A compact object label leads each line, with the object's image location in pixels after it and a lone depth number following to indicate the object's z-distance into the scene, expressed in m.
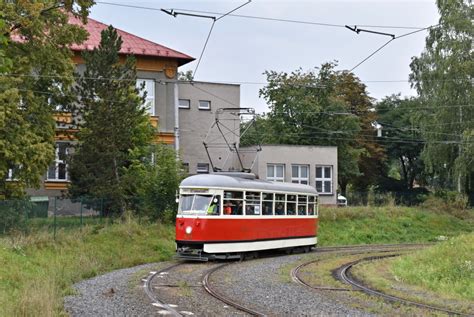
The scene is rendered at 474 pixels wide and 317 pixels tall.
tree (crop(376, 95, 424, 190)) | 56.81
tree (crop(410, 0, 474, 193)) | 39.19
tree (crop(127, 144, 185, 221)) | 25.78
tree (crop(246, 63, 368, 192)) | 44.31
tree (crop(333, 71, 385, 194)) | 50.38
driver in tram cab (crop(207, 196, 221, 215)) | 19.98
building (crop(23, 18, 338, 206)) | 33.91
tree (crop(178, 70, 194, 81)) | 57.81
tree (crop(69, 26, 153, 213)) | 24.55
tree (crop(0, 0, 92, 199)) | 20.94
